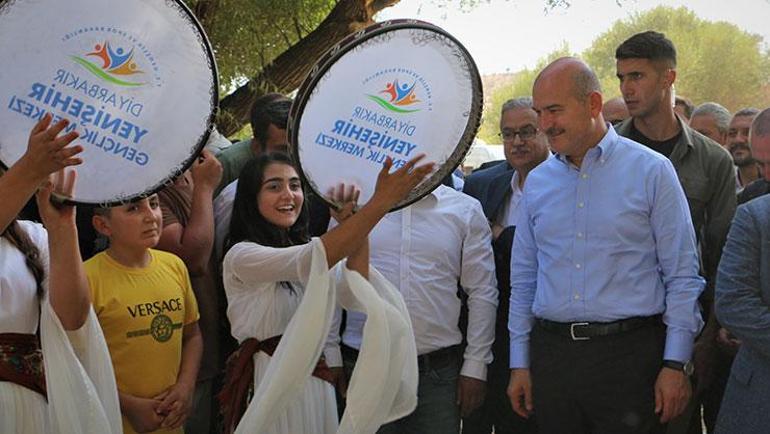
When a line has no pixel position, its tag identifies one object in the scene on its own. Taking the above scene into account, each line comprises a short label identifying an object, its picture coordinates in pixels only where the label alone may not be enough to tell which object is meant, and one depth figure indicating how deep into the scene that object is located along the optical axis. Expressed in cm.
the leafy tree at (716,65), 4356
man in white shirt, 414
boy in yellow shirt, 375
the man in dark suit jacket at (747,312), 357
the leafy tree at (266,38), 927
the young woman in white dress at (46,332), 308
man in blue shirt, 378
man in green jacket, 434
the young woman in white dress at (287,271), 317
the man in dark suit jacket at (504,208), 465
